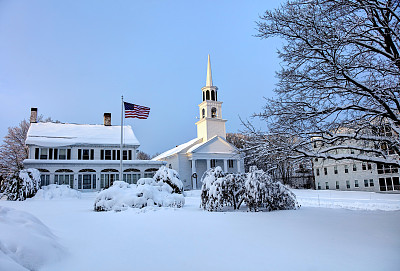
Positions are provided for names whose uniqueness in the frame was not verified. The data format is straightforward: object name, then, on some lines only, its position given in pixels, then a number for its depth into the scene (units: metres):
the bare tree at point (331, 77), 7.39
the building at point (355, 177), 34.88
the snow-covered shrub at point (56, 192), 22.58
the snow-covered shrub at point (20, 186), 20.52
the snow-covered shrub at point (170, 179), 17.25
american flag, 25.34
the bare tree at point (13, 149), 41.31
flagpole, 25.55
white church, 41.40
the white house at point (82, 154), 30.64
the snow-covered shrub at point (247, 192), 11.58
